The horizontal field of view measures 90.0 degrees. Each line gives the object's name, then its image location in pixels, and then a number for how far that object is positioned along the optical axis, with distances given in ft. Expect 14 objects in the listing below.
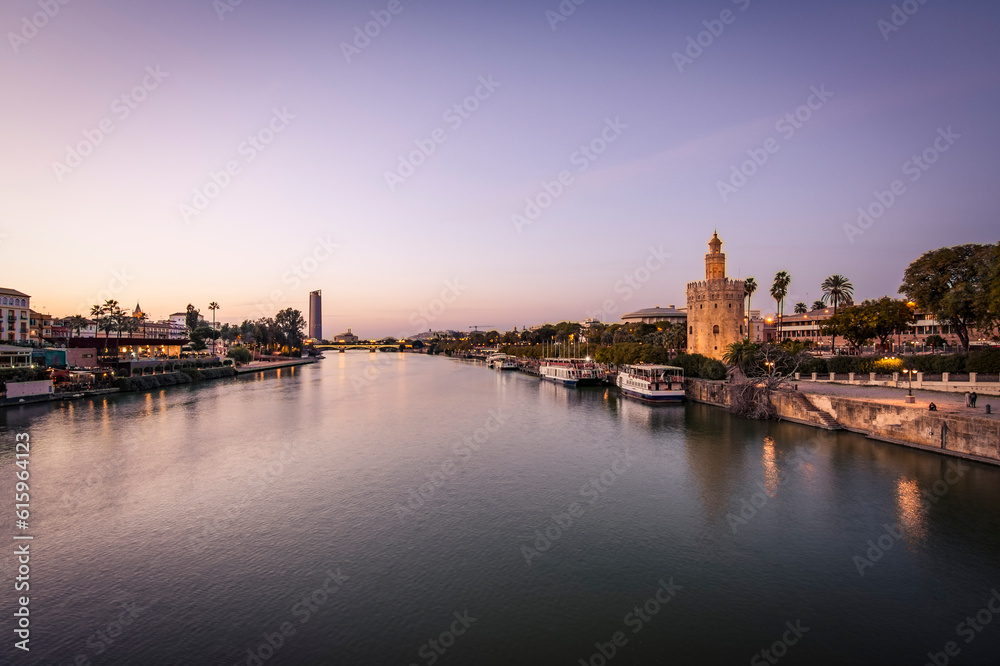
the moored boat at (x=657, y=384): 184.24
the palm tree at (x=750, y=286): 295.48
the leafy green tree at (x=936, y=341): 201.26
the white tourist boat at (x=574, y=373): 271.49
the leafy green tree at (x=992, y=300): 115.34
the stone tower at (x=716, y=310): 219.41
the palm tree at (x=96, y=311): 343.05
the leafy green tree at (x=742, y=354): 184.55
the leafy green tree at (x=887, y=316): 185.78
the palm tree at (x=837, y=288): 279.69
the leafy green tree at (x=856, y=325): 191.62
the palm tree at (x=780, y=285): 288.32
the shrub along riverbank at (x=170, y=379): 227.65
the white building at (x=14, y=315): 317.01
